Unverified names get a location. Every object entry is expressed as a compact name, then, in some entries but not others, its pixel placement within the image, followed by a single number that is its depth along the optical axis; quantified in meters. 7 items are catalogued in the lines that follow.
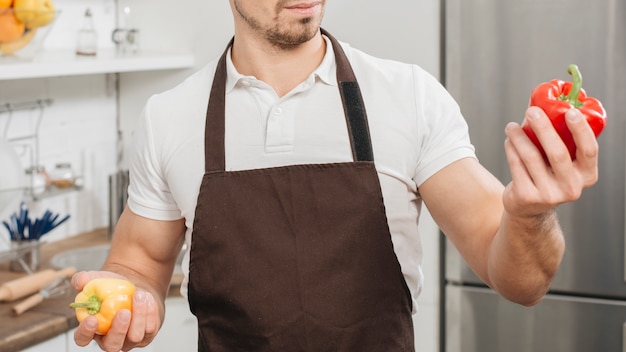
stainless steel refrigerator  2.36
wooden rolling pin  2.36
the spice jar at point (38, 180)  2.84
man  1.65
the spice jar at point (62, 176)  2.93
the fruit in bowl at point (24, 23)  2.41
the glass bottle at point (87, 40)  2.85
